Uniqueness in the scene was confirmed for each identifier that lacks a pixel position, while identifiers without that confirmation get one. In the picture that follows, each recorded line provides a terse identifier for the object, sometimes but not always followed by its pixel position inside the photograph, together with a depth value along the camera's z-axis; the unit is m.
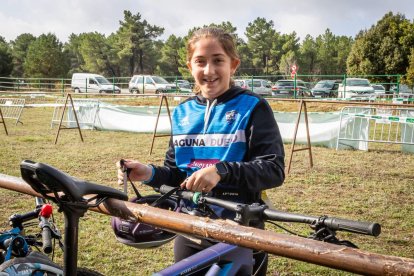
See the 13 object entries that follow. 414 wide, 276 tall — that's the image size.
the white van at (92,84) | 29.80
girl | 1.60
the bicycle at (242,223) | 0.97
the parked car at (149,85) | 28.25
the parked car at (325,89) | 25.06
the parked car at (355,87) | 22.44
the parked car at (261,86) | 27.08
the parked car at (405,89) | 24.91
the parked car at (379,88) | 25.80
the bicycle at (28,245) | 1.72
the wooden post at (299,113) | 7.34
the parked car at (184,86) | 27.98
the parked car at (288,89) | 25.08
